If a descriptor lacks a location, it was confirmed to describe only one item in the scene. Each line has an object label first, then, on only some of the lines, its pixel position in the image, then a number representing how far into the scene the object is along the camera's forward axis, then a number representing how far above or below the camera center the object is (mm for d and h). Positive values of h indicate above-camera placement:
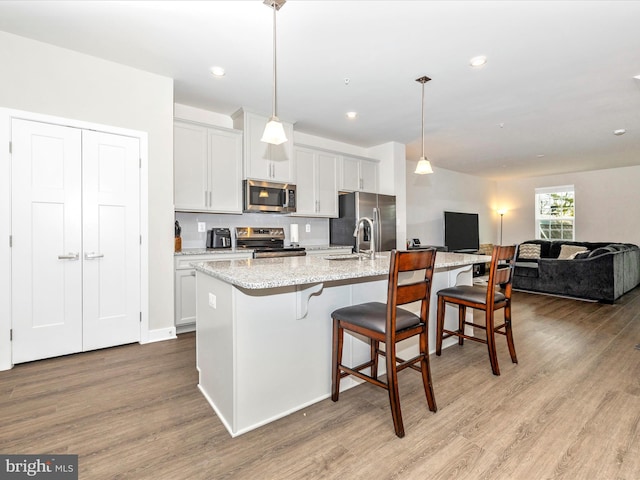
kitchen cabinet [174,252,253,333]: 3398 -567
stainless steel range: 4062 -46
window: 7973 +659
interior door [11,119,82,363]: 2590 -10
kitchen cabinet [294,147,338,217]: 4664 +849
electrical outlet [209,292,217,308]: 1940 -379
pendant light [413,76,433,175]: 3296 +757
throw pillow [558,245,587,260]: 6113 -232
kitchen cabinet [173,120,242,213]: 3617 +846
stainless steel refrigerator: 4820 +308
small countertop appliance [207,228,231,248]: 3979 +9
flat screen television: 7512 +157
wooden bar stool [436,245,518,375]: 2482 -495
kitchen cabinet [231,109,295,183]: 4031 +1138
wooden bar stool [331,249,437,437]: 1695 -487
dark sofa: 4762 -576
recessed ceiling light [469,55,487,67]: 2805 +1604
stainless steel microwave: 4047 +560
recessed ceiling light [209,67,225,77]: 3018 +1622
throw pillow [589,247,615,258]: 5055 -207
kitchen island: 1722 -571
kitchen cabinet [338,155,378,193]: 5102 +1068
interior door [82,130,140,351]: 2881 -2
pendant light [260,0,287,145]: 2266 +764
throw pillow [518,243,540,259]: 6691 -270
